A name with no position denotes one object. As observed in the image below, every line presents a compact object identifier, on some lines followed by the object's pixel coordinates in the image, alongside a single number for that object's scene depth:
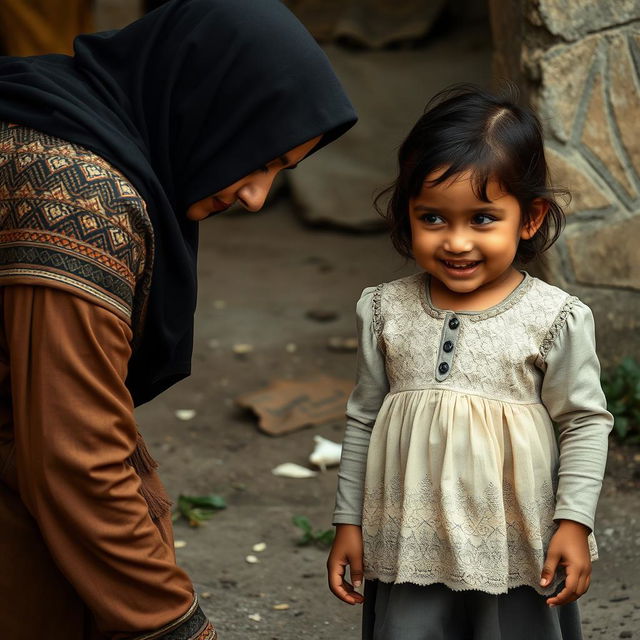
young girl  2.17
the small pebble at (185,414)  4.77
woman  1.84
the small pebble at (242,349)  5.48
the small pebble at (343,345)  5.43
